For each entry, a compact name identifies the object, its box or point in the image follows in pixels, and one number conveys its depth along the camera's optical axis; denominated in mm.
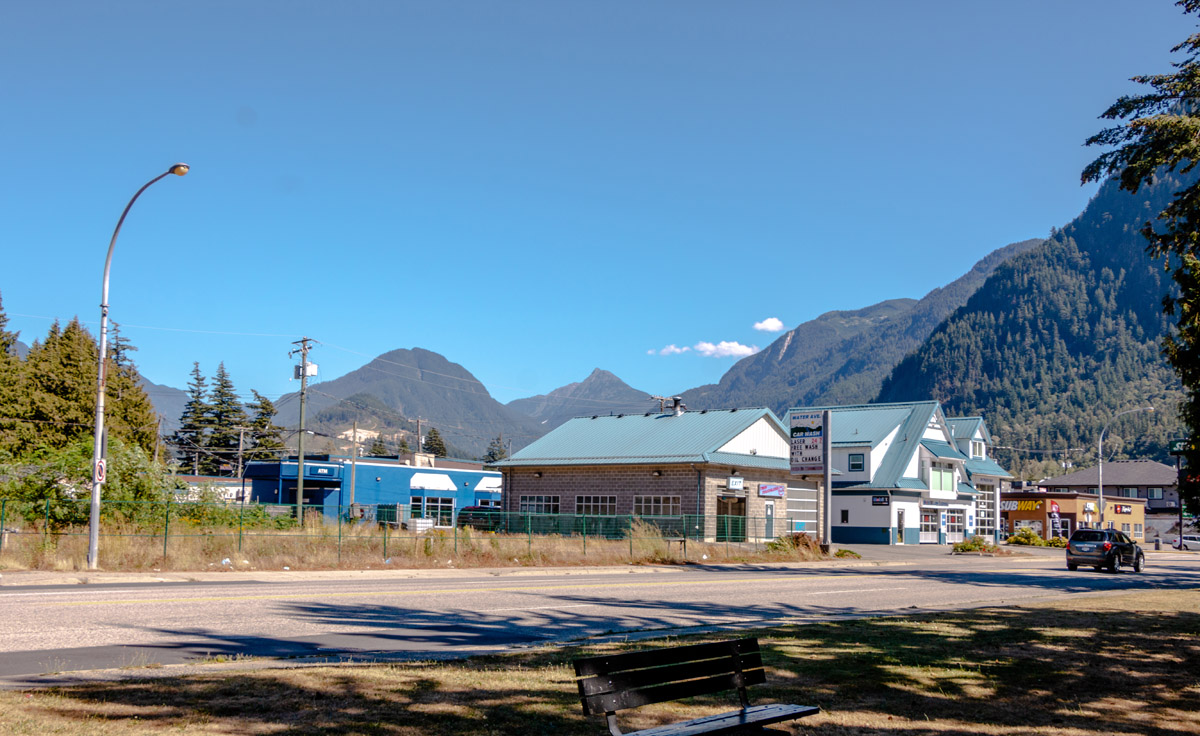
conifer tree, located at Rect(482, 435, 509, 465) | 166162
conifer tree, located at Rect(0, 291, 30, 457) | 48875
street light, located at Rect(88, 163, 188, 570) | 22844
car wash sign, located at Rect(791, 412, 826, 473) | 40906
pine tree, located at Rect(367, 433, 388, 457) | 141112
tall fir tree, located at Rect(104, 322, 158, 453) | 56562
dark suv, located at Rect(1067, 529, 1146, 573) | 35656
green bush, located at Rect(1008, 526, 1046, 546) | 63156
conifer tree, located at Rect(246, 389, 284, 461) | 103688
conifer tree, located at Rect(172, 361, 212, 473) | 103375
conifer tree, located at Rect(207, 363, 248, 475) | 103688
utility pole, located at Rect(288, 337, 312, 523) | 56697
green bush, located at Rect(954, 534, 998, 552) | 50031
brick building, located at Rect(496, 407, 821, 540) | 45000
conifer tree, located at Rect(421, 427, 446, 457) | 154125
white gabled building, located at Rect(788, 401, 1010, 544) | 58531
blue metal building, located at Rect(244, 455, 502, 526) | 63594
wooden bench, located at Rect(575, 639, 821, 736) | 5711
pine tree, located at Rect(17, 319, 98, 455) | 50969
